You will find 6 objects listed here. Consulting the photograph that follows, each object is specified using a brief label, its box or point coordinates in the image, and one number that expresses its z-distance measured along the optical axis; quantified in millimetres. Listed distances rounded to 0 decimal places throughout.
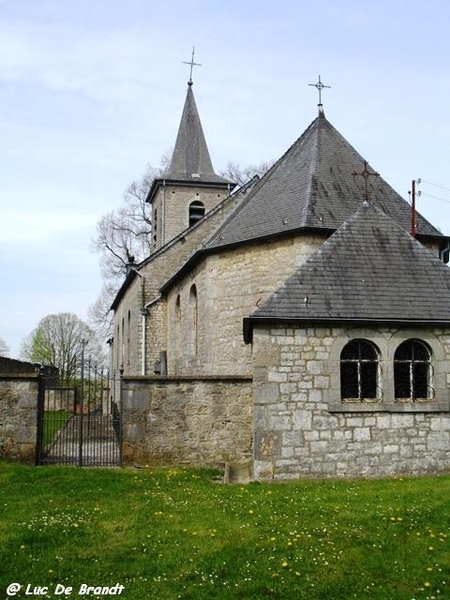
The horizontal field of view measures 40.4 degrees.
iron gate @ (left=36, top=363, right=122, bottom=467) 11805
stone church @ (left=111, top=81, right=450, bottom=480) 10961
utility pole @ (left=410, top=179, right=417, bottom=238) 15933
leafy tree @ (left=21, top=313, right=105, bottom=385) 49875
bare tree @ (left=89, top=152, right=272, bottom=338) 39688
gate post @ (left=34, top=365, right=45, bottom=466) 11688
